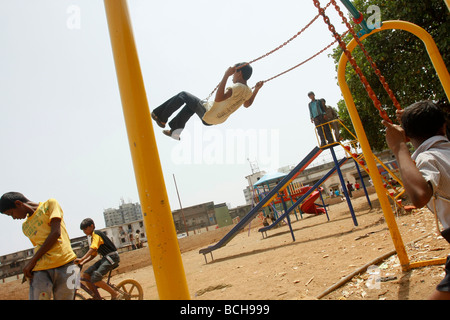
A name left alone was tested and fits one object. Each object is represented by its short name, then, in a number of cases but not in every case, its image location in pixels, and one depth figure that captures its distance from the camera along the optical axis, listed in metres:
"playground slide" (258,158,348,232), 10.42
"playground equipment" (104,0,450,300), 1.35
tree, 7.62
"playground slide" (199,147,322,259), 9.02
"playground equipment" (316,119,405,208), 7.42
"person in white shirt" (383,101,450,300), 1.31
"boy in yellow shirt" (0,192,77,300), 2.60
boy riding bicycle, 4.80
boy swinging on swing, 3.95
